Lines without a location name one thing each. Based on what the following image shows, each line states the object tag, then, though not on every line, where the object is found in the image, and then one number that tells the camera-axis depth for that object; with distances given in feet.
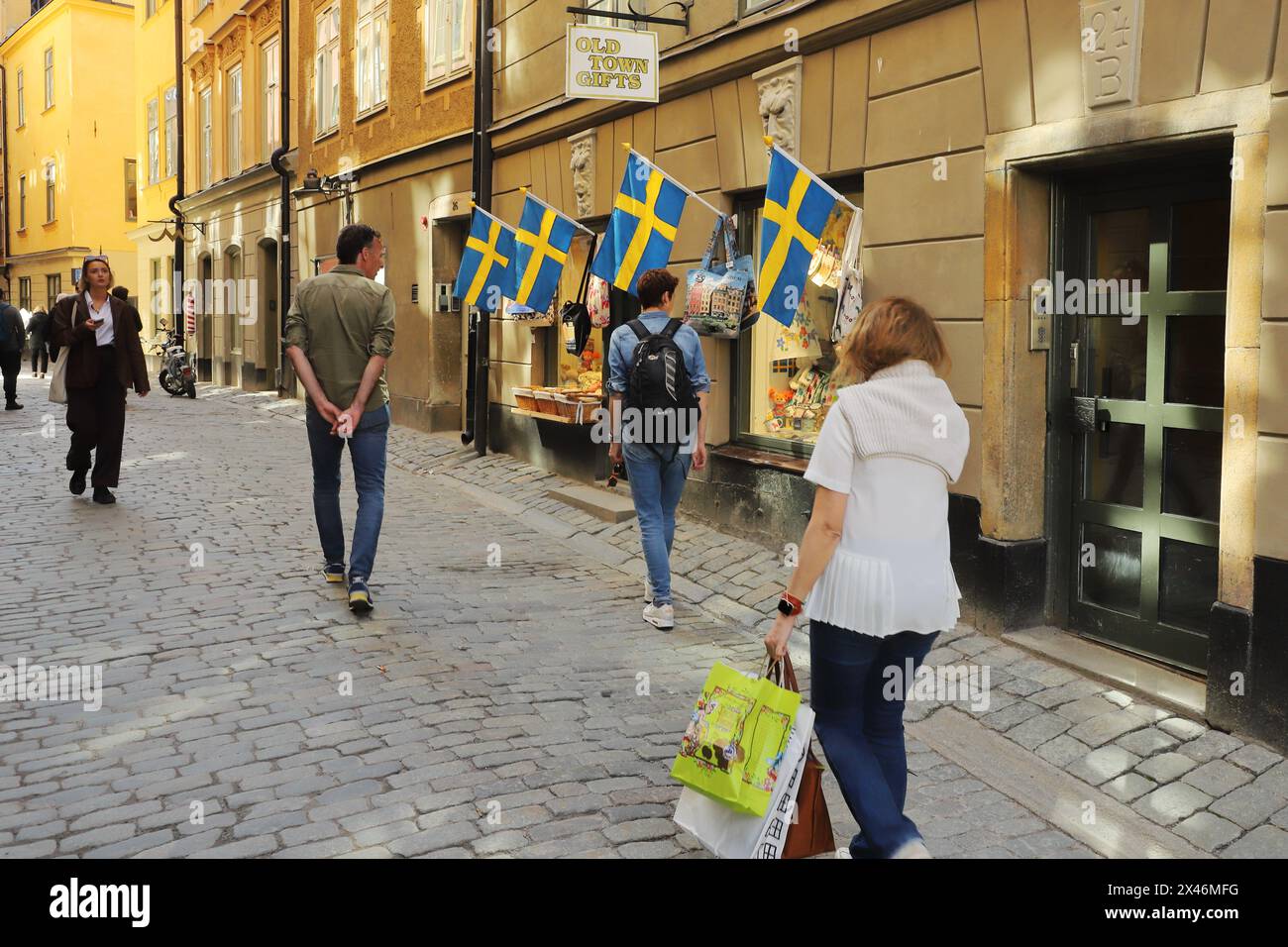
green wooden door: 18.52
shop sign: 30.94
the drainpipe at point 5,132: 151.94
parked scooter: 76.43
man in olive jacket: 22.40
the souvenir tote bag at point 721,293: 29.27
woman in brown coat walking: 32.45
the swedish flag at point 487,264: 38.83
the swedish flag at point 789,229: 24.91
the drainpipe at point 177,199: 93.30
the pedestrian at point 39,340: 90.07
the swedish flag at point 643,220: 30.25
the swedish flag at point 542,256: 37.42
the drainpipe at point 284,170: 70.03
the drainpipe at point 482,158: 44.68
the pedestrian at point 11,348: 62.44
